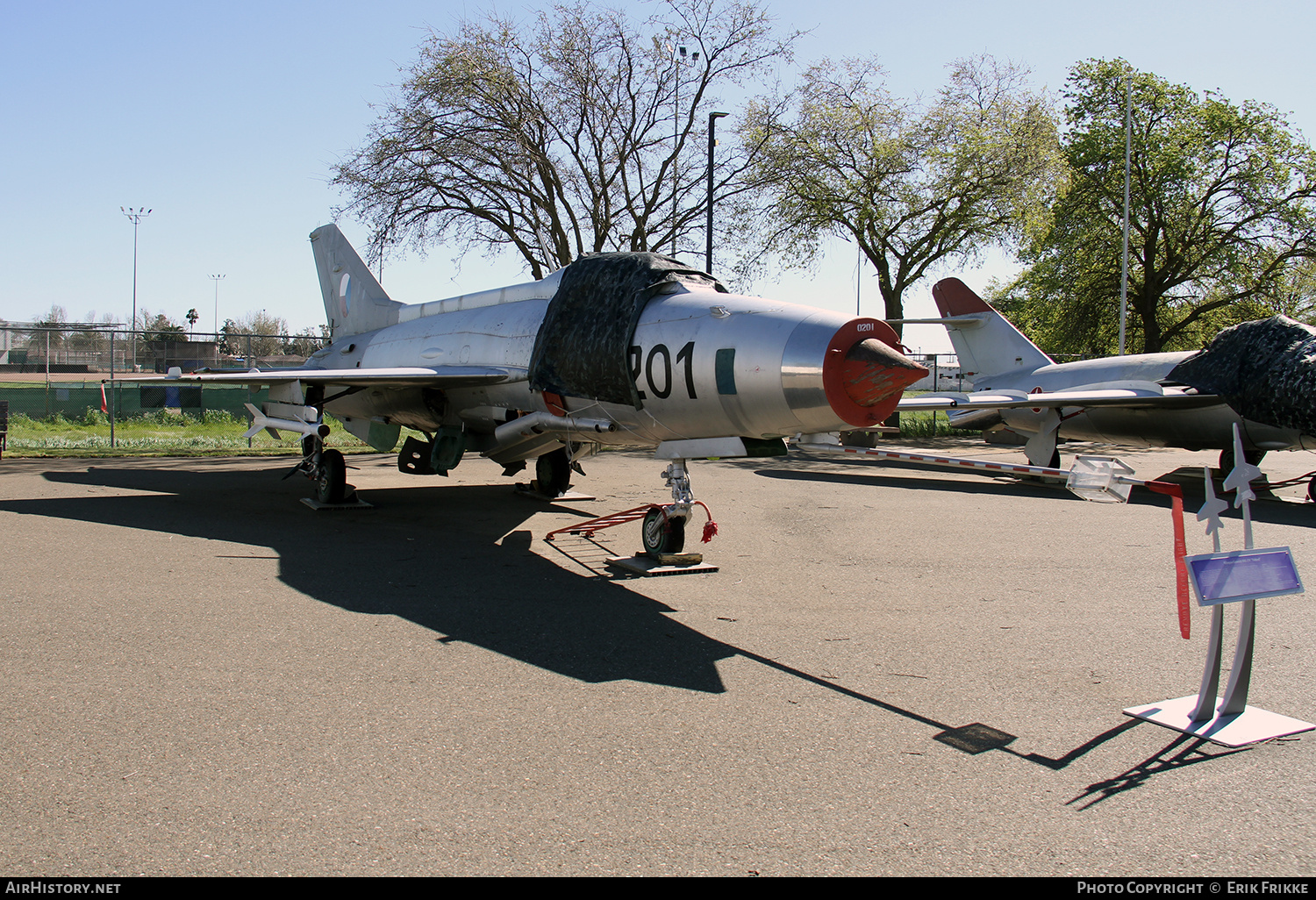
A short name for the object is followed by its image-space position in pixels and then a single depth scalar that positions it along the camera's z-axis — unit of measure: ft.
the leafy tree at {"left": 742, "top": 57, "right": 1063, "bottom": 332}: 90.12
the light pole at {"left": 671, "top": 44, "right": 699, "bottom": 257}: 80.43
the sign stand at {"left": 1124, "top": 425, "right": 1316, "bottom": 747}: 13.74
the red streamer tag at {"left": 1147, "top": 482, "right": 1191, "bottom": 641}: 14.21
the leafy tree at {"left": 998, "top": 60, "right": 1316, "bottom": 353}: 111.14
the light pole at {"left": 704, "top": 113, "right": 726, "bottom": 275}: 77.66
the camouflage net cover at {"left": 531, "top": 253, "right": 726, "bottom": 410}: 26.22
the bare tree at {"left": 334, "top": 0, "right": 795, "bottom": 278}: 75.10
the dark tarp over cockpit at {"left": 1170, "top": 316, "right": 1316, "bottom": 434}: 43.14
